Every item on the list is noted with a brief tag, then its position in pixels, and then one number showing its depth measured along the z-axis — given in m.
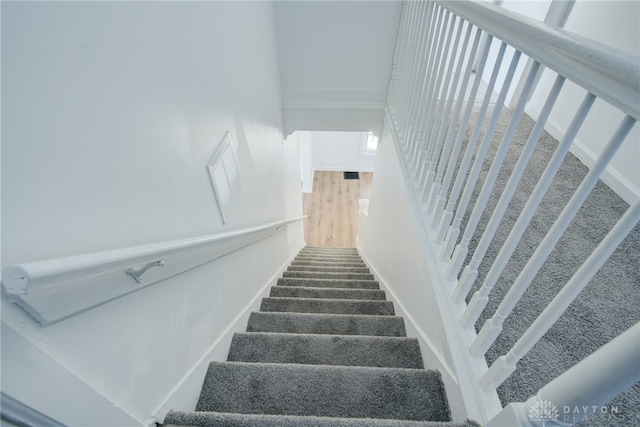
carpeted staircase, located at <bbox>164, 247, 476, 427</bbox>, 1.07
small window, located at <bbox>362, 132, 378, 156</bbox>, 6.74
